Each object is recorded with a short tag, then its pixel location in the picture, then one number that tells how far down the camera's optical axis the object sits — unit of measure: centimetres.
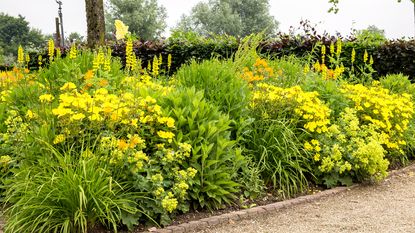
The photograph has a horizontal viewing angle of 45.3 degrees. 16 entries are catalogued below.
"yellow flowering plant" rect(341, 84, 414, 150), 602
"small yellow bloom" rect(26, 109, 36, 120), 407
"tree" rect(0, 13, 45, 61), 5431
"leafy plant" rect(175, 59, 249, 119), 488
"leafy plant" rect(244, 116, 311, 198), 491
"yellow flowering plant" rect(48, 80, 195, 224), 373
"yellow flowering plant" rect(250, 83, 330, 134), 521
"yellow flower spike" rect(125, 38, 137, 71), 465
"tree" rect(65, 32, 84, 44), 5647
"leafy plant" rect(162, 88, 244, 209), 413
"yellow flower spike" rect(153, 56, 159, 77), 531
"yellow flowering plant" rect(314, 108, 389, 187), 512
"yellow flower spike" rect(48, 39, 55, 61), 537
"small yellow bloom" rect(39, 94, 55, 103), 398
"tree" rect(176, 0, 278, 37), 3997
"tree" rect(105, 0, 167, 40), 3372
